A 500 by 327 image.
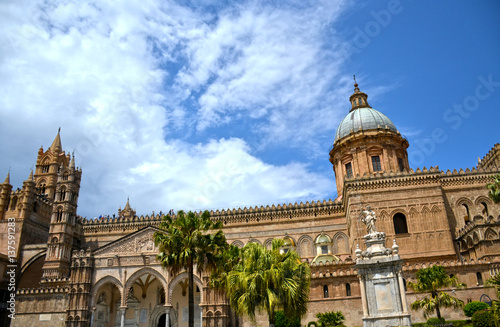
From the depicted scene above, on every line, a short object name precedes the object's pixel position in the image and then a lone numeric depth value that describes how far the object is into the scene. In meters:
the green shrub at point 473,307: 25.89
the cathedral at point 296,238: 31.38
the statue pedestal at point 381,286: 17.05
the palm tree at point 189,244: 25.30
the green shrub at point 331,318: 28.78
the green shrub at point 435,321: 23.98
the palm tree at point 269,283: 21.16
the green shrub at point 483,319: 20.60
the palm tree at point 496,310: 19.08
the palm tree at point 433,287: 23.47
